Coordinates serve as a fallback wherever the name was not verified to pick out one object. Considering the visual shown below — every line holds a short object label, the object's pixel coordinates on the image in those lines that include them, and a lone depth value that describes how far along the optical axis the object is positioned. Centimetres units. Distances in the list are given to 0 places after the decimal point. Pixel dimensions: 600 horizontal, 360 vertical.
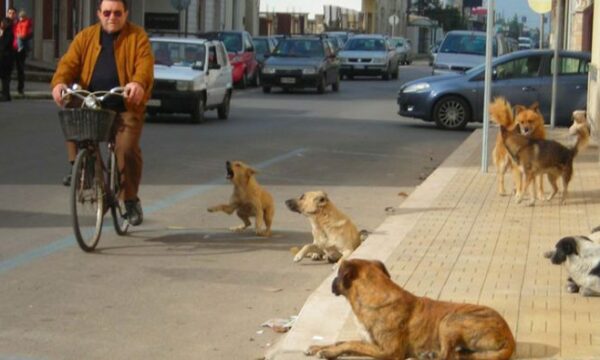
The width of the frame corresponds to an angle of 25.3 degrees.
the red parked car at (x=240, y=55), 4028
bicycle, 1019
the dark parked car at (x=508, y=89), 2547
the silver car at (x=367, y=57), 5103
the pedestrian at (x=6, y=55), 2880
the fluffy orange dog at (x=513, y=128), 1419
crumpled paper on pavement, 805
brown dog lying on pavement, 662
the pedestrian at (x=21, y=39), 2993
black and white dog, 830
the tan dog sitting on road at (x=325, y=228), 1028
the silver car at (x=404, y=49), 7021
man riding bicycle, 1075
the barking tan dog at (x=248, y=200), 1138
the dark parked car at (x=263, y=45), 4702
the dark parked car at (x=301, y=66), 3928
